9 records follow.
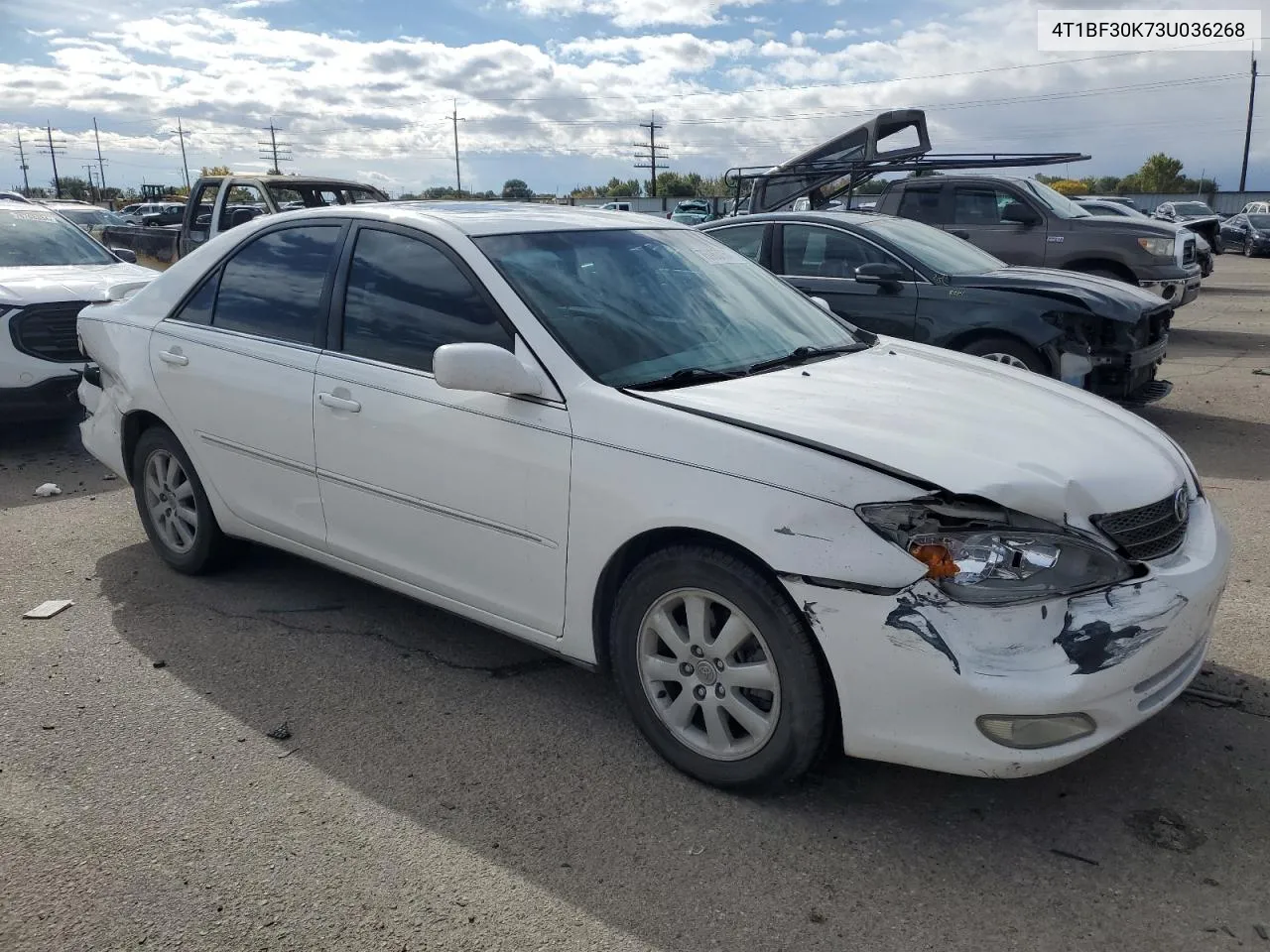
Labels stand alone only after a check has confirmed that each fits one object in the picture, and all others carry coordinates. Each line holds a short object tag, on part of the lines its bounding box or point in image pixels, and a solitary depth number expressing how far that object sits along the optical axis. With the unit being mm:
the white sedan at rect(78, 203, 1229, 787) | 2674
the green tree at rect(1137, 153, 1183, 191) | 76062
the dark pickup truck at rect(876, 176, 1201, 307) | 11906
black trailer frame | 13164
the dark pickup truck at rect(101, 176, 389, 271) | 12141
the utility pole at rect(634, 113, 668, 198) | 85625
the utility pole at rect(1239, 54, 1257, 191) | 62062
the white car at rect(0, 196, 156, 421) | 7273
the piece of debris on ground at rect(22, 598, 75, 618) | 4543
